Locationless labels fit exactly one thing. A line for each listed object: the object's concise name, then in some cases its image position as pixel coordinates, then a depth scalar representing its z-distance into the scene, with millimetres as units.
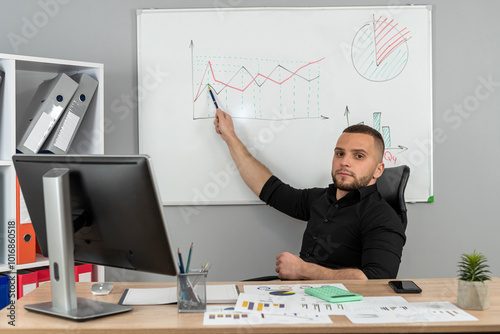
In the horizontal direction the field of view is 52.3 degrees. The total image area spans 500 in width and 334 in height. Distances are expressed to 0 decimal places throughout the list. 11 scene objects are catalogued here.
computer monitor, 1368
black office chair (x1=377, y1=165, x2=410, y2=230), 2408
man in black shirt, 2096
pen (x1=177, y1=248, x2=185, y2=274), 1518
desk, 1318
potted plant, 1442
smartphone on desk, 1646
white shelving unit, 2369
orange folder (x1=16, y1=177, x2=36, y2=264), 2373
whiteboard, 2857
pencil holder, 1472
